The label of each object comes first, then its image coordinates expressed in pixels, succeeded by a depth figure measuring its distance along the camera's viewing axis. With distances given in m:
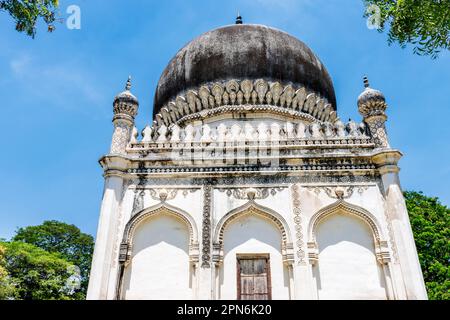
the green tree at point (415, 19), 4.64
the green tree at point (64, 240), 23.98
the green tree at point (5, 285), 16.05
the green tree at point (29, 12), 4.42
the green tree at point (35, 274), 17.91
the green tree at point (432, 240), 13.25
